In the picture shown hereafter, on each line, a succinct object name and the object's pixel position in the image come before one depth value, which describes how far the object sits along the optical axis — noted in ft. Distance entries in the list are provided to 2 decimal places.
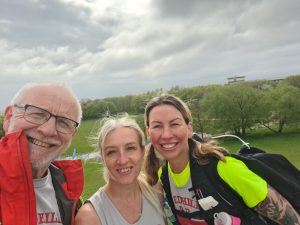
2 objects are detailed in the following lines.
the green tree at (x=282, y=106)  106.89
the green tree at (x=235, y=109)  113.92
